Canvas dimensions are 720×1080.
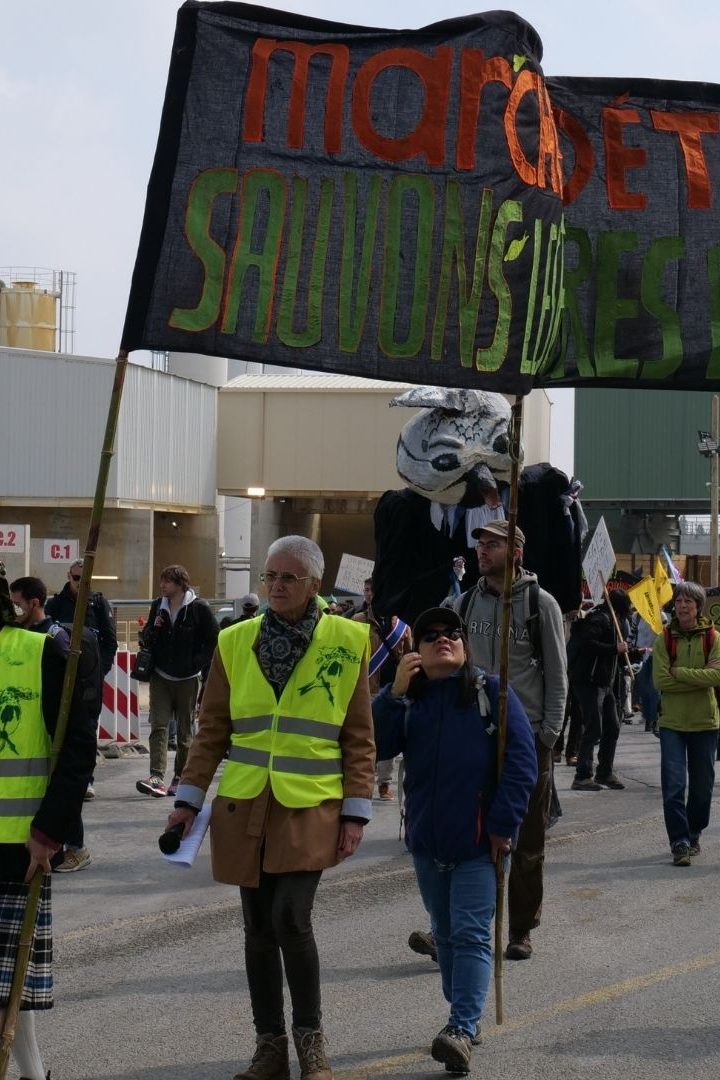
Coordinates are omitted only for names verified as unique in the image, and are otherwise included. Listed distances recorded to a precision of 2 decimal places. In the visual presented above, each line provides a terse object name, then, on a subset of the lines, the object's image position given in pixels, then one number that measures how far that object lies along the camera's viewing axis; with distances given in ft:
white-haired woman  16.92
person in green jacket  31.83
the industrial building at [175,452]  127.03
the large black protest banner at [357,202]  17.69
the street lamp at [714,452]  122.11
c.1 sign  90.19
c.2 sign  75.20
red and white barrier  54.60
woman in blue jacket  18.17
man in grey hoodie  23.12
